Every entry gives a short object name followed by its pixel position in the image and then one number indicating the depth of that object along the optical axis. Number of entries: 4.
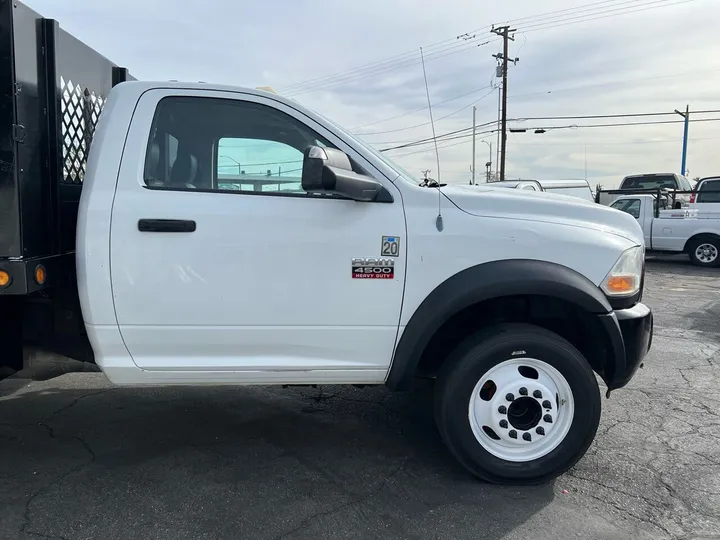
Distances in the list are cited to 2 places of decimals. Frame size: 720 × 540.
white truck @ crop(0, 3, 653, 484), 2.95
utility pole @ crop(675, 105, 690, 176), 34.69
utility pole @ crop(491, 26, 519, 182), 29.10
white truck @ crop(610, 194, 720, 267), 14.19
